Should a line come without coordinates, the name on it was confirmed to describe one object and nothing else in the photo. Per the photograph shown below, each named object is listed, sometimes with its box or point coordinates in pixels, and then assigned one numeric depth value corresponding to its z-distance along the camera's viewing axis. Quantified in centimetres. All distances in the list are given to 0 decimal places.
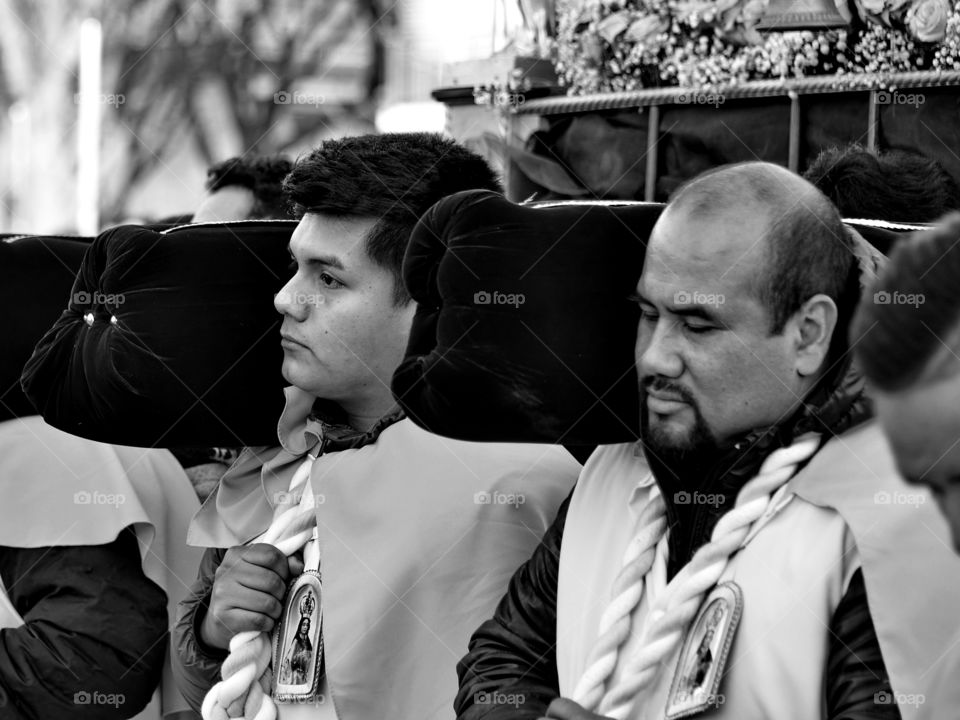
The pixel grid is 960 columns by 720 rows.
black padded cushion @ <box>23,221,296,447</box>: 268
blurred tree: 1245
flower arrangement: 385
